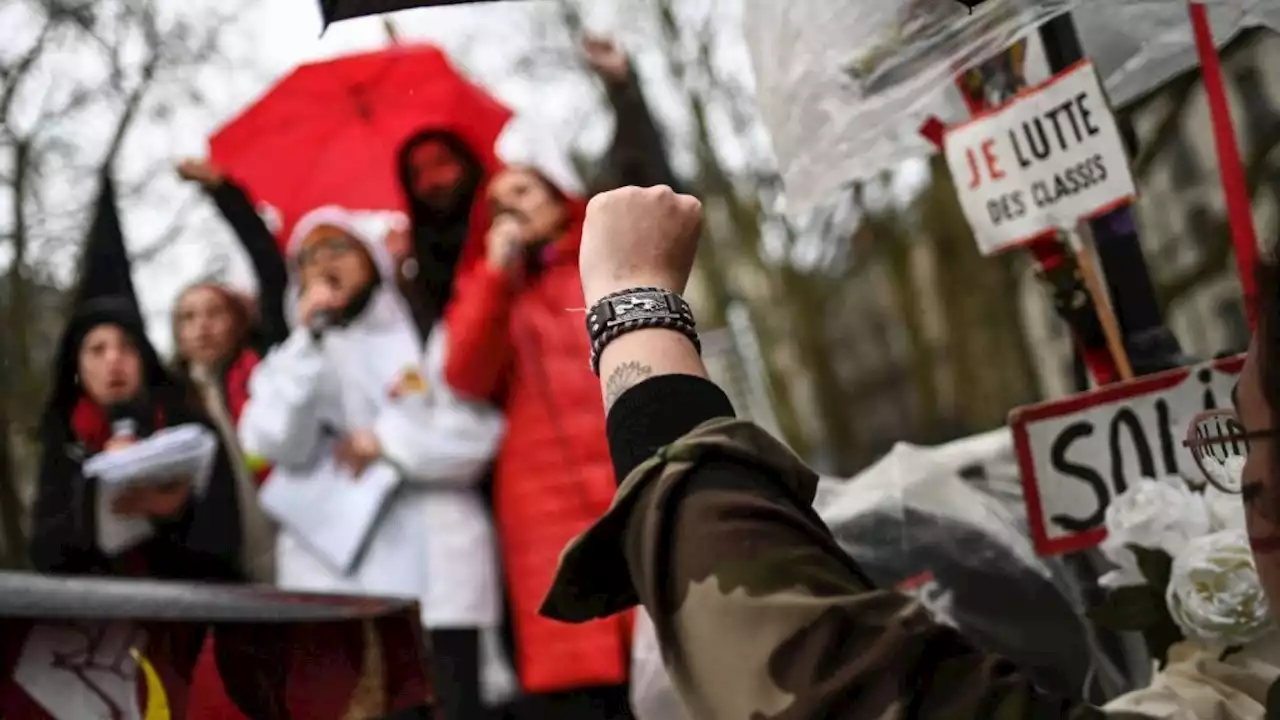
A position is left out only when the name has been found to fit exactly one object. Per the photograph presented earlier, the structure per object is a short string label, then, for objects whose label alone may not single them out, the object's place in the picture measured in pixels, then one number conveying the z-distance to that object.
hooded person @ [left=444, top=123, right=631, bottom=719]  2.72
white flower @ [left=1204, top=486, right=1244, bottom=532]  1.49
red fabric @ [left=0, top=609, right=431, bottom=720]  1.46
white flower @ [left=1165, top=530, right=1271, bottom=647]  1.46
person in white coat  2.88
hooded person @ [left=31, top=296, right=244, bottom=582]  2.89
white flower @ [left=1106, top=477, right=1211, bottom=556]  1.56
